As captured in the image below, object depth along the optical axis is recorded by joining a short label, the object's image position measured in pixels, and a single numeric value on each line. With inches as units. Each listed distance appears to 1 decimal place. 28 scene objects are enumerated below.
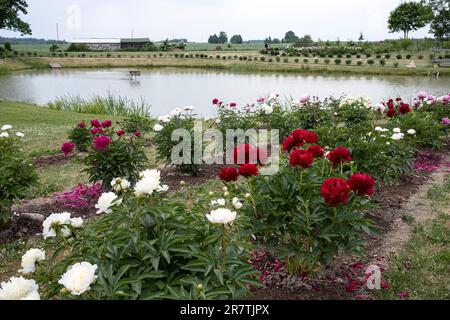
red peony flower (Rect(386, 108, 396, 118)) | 220.7
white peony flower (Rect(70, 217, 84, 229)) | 77.5
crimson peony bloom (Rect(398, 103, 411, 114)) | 227.9
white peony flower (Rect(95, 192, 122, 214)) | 80.6
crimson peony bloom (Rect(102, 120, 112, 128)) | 188.8
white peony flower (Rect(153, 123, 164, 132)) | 197.2
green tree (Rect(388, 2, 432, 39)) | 1887.3
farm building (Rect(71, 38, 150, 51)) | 2906.0
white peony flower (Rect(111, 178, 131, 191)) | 83.4
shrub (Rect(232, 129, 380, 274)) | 95.3
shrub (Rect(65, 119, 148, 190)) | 174.7
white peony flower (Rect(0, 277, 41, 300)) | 58.3
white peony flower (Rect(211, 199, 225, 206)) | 87.6
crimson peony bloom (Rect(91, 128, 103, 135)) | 186.1
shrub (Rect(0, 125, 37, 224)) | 142.9
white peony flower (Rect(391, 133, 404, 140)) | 169.6
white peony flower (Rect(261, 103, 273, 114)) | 246.5
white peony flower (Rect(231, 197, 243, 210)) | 84.2
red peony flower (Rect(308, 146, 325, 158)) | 101.6
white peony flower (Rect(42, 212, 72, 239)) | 75.1
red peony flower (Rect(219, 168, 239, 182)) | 91.5
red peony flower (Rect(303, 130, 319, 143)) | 106.1
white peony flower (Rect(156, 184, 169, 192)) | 81.3
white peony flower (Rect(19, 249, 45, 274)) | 70.4
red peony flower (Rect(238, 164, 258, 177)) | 93.3
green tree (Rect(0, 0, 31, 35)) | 1244.5
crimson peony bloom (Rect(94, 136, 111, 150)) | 159.6
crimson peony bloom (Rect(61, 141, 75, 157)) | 180.9
